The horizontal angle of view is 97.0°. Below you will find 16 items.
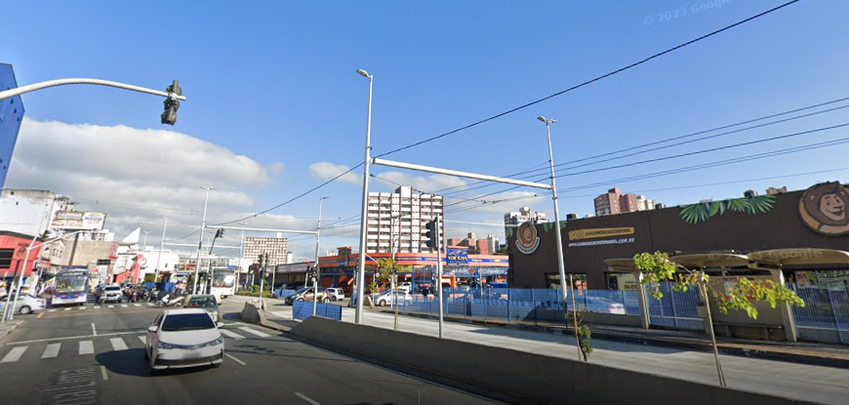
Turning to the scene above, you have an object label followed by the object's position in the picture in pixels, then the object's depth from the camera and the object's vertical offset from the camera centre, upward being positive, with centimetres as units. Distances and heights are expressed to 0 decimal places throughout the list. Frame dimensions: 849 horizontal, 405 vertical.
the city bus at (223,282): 4553 -5
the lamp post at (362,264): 1462 +70
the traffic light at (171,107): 918 +418
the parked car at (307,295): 4112 -146
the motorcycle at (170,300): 3621 -179
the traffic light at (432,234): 1413 +176
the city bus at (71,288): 3778 -66
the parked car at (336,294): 4506 -145
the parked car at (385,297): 3826 -156
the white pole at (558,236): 2094 +268
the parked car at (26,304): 3020 -183
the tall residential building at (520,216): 14862 +2743
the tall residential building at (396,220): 12400 +2013
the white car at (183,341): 936 -152
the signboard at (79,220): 8262 +1391
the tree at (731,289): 711 -9
